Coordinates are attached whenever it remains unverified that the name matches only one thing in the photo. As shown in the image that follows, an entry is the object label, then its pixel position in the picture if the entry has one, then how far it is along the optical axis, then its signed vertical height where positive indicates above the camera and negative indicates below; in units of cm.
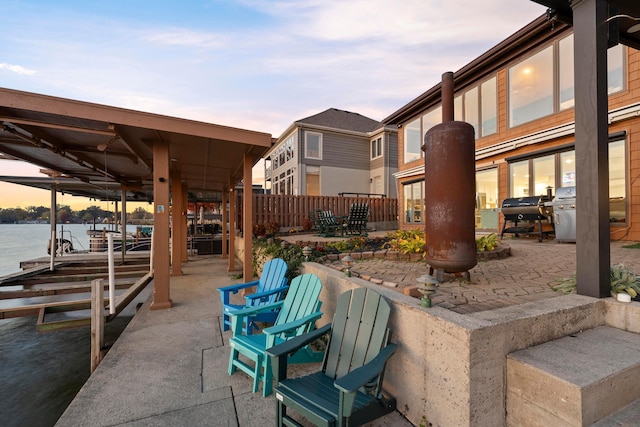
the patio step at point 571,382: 150 -97
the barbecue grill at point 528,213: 664 -2
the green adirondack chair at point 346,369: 167 -108
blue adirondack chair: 340 -100
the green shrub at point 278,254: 480 -79
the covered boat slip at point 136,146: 376 +130
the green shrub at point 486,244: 514 -58
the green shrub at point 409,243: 505 -55
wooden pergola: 233 +56
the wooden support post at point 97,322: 329 -125
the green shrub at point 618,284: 236 -64
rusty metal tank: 284 +18
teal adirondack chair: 243 -111
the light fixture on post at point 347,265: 337 -64
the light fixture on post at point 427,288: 209 -56
